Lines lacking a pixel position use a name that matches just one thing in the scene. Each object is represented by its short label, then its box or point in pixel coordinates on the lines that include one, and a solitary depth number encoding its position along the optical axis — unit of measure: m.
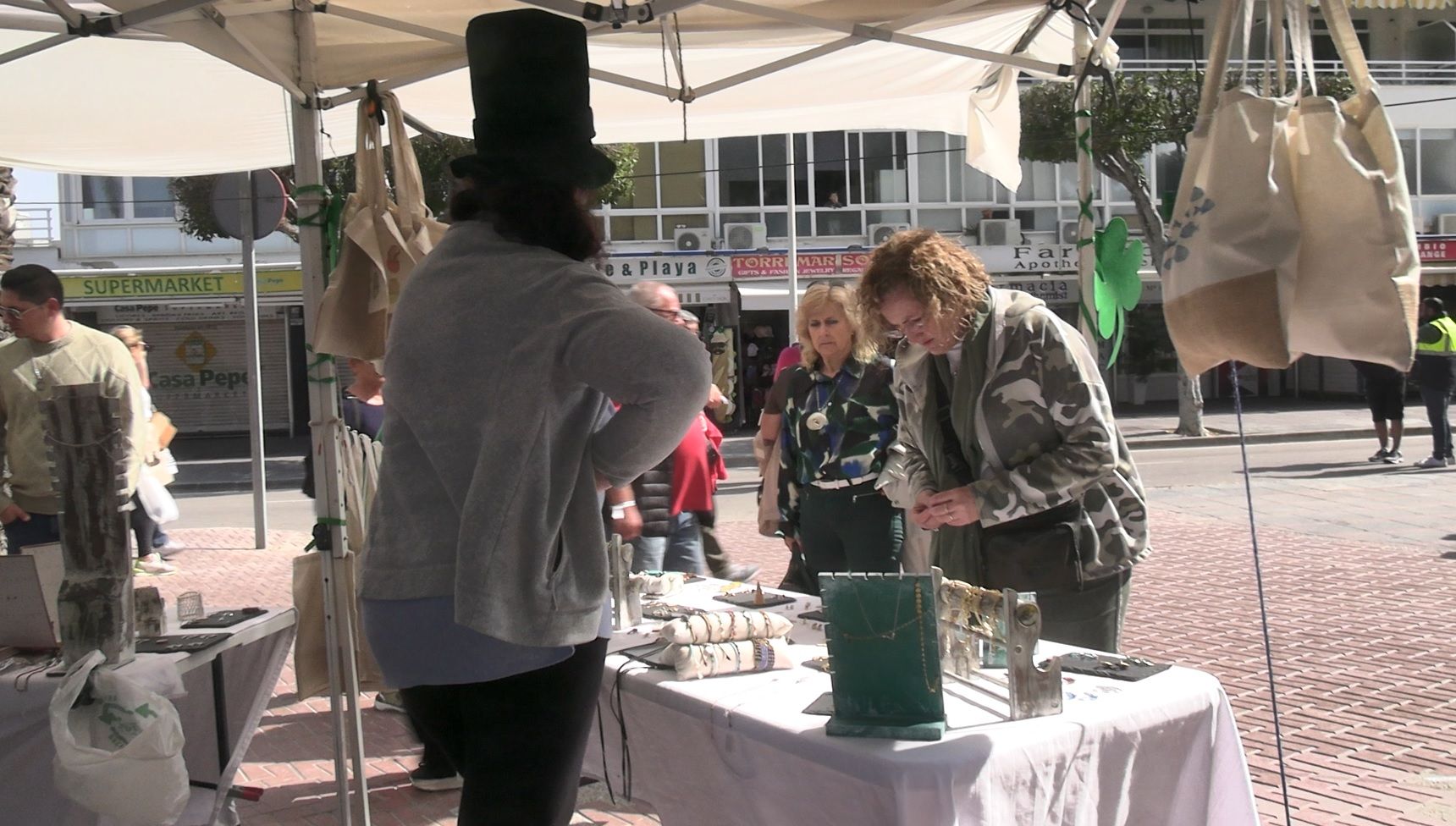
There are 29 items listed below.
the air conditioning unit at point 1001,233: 26.19
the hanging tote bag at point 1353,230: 2.05
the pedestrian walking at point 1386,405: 14.37
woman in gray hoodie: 2.01
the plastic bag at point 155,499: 9.31
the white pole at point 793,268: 15.71
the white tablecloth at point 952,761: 2.31
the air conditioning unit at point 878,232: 25.70
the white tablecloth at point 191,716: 3.32
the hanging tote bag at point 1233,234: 2.11
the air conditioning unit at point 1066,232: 26.47
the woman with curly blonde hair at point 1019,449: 3.12
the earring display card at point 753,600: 3.78
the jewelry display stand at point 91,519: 3.16
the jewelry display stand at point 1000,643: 2.53
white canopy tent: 3.84
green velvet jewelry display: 2.44
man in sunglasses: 4.92
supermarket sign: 25.00
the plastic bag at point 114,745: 3.09
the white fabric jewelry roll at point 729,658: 2.95
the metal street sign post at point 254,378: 10.74
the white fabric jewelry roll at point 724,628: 3.03
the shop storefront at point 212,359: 26.52
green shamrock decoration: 3.87
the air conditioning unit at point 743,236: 25.28
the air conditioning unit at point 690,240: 25.36
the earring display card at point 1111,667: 2.78
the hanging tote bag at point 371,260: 3.64
